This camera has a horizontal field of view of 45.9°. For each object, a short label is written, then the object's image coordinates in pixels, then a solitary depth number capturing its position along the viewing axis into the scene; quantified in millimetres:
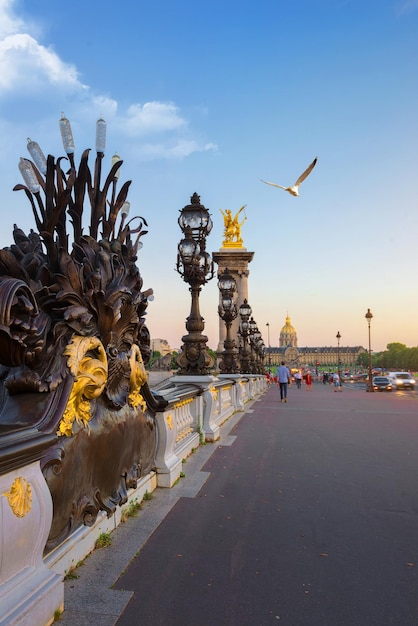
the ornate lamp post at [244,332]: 22547
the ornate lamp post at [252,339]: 28358
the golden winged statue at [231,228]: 62406
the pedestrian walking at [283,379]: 22156
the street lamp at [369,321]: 37625
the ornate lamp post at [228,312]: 14729
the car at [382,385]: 39738
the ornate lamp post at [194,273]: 9047
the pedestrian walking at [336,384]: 36594
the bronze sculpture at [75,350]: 3096
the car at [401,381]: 41578
